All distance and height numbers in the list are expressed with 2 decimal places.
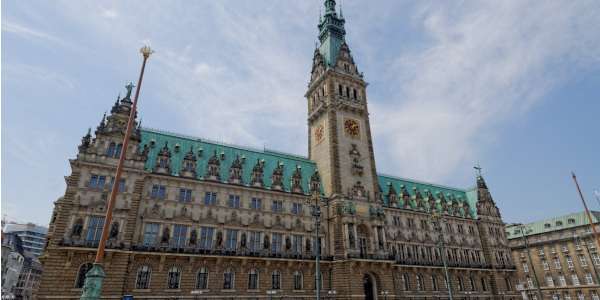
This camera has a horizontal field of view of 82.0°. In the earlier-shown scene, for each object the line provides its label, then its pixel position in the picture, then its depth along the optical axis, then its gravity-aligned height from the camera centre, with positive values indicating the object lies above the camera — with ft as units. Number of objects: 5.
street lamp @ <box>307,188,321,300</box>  107.86 +26.32
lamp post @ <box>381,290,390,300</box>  185.38 +2.79
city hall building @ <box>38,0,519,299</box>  142.87 +37.85
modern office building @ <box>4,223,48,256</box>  472.44 +87.69
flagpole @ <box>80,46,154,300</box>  57.98 +3.95
